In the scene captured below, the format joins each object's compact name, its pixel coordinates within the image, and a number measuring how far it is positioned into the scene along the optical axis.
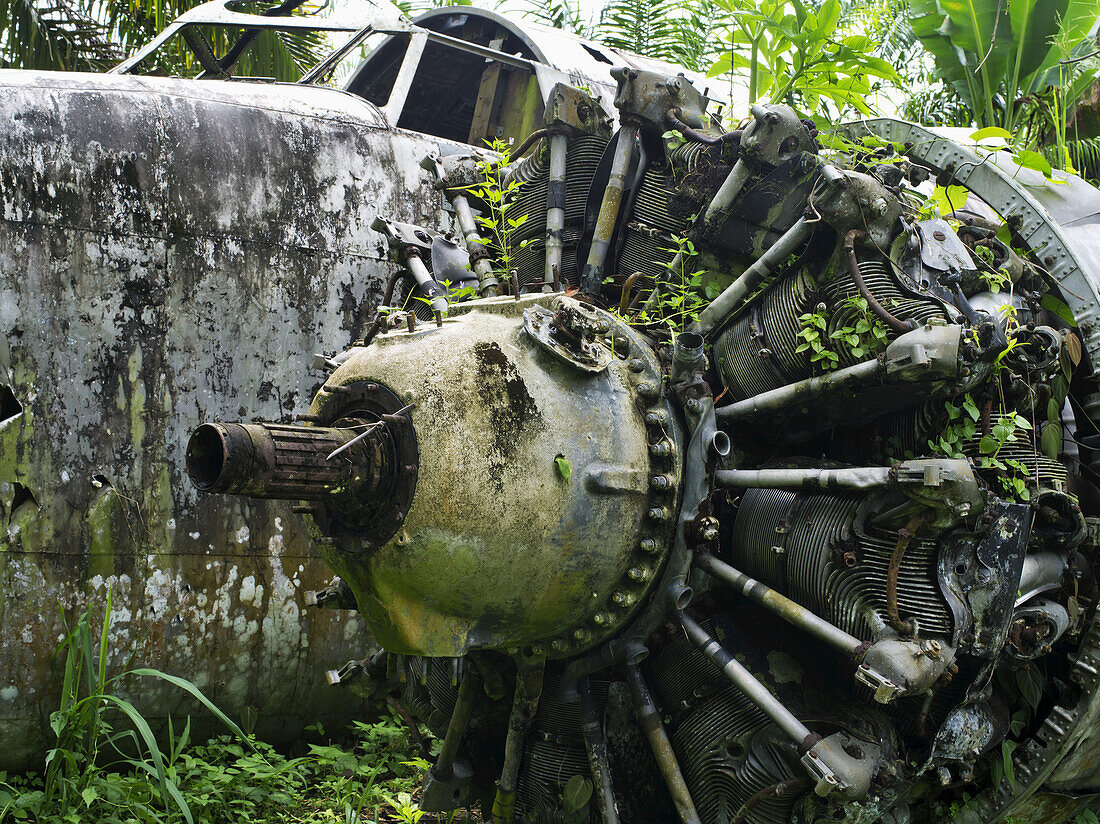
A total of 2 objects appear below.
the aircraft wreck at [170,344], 4.42
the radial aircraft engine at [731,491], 3.28
